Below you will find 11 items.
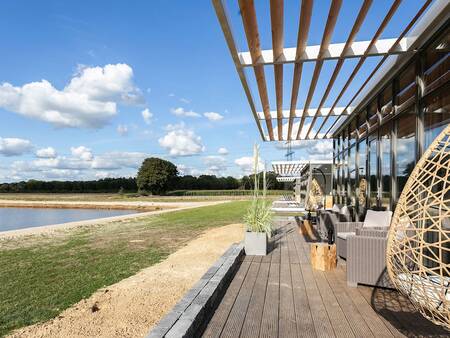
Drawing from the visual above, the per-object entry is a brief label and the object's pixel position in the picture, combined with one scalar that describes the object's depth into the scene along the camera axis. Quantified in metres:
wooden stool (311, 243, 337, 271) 3.71
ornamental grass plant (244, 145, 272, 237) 4.57
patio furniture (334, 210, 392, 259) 4.29
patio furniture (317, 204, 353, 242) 5.59
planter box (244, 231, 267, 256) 4.49
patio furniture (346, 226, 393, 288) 2.96
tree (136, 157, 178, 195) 47.16
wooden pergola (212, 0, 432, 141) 2.75
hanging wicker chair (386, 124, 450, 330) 1.42
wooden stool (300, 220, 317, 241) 6.31
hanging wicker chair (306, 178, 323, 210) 8.62
